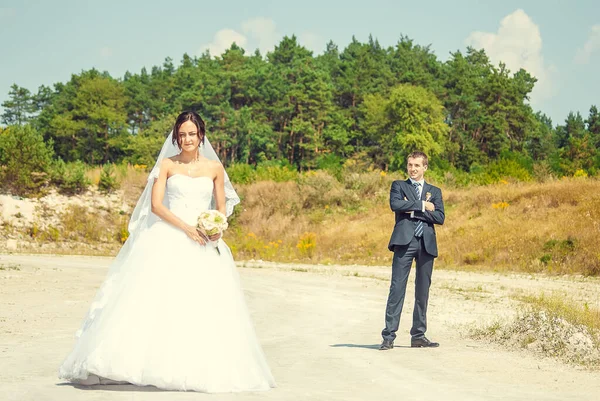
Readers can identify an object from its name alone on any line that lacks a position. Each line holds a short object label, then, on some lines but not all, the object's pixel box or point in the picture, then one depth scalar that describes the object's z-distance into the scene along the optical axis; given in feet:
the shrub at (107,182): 162.81
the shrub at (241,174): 184.34
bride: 25.88
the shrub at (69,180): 159.43
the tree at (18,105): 411.95
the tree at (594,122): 380.17
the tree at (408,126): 281.54
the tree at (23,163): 155.33
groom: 36.63
